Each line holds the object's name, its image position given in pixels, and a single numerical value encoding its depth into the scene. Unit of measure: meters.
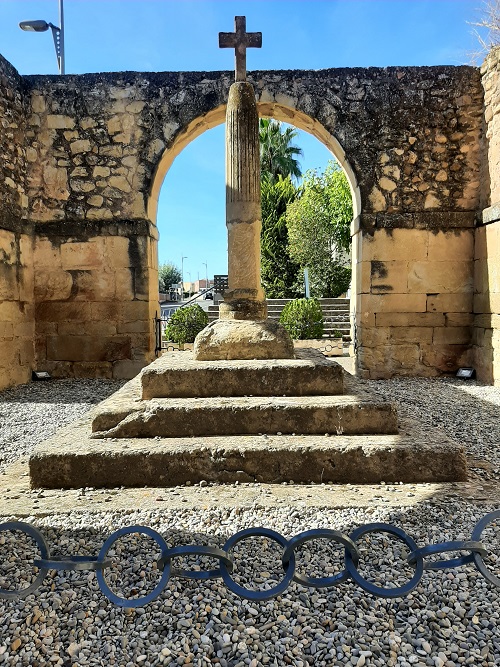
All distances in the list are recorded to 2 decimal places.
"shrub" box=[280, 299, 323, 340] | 9.93
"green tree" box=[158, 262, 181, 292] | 46.91
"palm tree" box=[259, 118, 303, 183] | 26.78
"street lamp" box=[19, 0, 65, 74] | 8.73
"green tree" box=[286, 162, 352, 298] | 19.83
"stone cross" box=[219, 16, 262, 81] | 4.46
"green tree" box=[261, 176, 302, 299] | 22.00
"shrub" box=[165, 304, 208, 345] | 9.65
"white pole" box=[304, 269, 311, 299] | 16.07
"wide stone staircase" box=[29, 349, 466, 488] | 2.93
